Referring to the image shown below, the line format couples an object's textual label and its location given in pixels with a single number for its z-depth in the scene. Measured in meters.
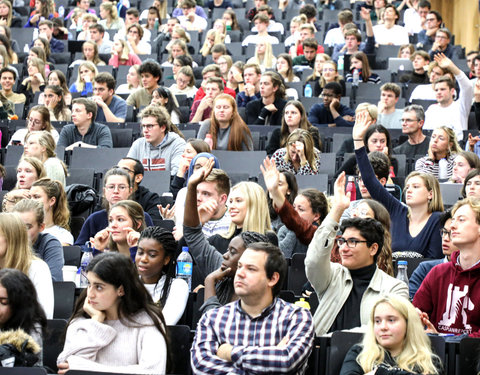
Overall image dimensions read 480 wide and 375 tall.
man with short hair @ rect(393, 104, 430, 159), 11.53
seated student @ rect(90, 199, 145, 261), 7.53
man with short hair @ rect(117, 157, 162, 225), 9.32
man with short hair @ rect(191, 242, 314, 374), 5.57
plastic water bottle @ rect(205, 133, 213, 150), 11.57
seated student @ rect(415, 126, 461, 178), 10.64
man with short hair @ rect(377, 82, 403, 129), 12.94
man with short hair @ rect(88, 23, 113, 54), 17.35
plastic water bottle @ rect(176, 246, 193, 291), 7.43
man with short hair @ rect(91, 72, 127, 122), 12.98
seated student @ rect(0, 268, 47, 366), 5.74
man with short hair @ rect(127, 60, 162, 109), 13.72
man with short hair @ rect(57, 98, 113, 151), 11.75
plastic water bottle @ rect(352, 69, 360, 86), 15.06
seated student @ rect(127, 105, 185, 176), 10.92
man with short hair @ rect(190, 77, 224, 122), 12.79
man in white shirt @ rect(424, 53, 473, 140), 12.70
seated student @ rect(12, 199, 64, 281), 7.41
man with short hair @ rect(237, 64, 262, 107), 13.65
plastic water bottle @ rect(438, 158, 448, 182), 10.69
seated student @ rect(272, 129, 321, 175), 10.60
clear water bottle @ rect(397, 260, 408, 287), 7.16
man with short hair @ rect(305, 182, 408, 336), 6.34
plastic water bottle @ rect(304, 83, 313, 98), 14.83
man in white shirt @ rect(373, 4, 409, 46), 18.15
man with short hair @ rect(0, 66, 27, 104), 14.09
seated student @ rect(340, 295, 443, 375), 5.53
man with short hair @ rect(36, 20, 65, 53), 17.91
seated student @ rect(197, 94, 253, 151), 11.52
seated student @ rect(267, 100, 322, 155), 11.63
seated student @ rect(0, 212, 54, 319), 6.49
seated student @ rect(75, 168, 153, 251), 8.60
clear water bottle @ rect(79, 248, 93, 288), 7.69
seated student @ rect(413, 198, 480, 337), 6.41
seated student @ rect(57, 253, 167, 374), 5.70
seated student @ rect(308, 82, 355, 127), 13.02
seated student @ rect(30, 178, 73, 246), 8.43
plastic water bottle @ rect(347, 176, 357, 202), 9.51
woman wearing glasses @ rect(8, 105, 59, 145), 11.53
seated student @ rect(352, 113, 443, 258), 8.34
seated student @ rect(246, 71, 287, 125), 12.87
